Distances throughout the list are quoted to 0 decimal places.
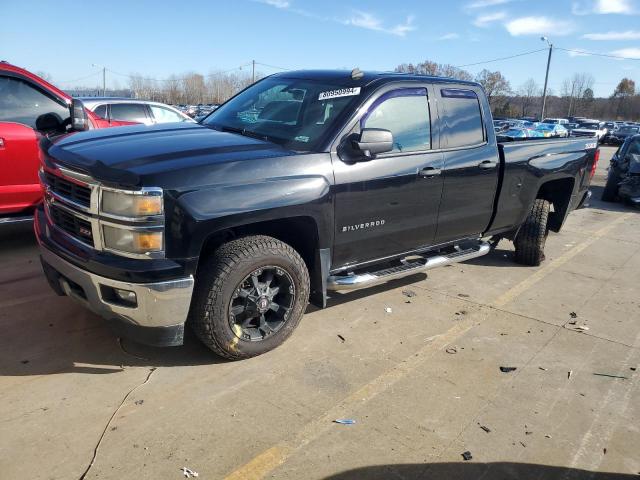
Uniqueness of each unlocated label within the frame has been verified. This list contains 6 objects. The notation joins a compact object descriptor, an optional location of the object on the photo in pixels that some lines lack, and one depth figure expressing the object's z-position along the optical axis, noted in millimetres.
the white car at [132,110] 10406
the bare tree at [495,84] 76562
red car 5359
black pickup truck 2990
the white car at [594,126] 39175
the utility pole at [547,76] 40906
